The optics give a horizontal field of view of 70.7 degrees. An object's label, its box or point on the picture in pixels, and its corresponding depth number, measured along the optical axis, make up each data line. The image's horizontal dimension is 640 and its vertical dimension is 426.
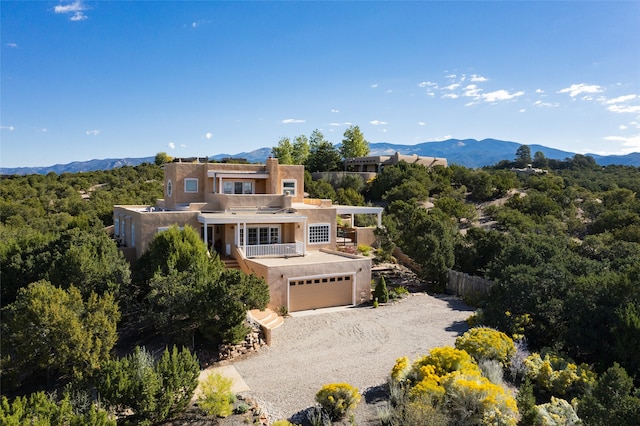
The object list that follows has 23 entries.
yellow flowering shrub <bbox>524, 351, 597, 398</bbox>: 12.90
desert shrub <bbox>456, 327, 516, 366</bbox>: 14.24
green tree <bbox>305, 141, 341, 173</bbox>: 67.44
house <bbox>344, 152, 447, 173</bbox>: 68.12
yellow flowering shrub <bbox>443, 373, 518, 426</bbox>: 10.70
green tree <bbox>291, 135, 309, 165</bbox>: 76.75
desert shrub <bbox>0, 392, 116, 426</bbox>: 9.66
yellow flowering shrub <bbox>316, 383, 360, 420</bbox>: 11.90
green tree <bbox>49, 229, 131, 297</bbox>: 18.23
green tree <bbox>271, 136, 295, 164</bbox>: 73.88
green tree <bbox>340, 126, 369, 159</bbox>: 81.38
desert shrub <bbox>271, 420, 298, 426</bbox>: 10.78
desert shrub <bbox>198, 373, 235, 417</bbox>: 11.95
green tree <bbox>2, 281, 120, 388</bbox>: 12.91
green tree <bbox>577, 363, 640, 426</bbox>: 9.25
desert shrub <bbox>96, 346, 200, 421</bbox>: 11.59
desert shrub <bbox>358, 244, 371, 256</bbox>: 29.03
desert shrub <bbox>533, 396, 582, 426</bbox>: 10.92
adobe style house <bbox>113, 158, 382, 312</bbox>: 21.88
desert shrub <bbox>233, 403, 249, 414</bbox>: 12.43
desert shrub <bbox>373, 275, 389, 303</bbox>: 23.16
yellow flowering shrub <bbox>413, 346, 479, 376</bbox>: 12.71
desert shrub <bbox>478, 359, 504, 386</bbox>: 12.96
